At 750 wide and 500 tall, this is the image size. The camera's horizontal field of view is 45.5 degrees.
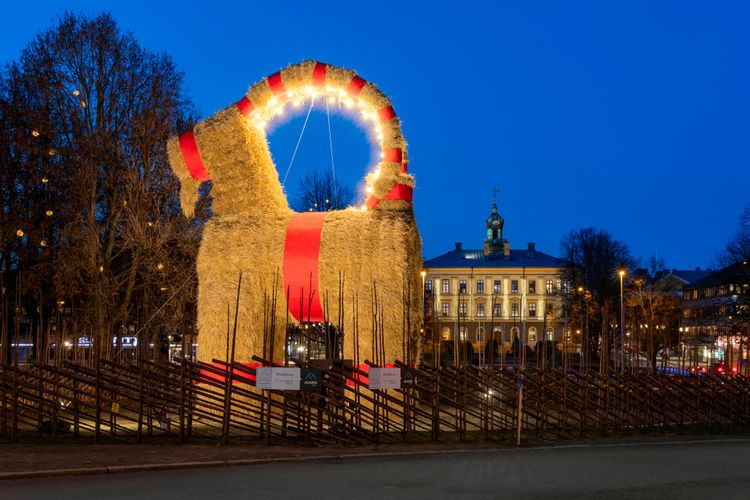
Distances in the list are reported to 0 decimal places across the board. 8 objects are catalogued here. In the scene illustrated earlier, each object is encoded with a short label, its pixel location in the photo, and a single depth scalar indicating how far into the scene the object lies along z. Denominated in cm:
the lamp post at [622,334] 1930
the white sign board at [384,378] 1402
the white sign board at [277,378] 1370
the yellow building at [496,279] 10077
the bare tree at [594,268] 5762
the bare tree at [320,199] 4091
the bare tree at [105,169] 2361
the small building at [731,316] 3947
